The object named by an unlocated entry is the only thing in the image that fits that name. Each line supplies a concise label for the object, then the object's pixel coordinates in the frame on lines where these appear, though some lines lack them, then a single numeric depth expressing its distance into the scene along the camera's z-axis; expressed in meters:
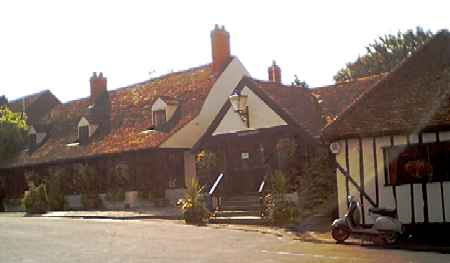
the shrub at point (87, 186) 30.56
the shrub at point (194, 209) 21.00
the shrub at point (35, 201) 29.89
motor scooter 14.95
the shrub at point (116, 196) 29.58
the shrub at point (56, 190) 31.62
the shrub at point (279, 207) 19.25
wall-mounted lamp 23.45
